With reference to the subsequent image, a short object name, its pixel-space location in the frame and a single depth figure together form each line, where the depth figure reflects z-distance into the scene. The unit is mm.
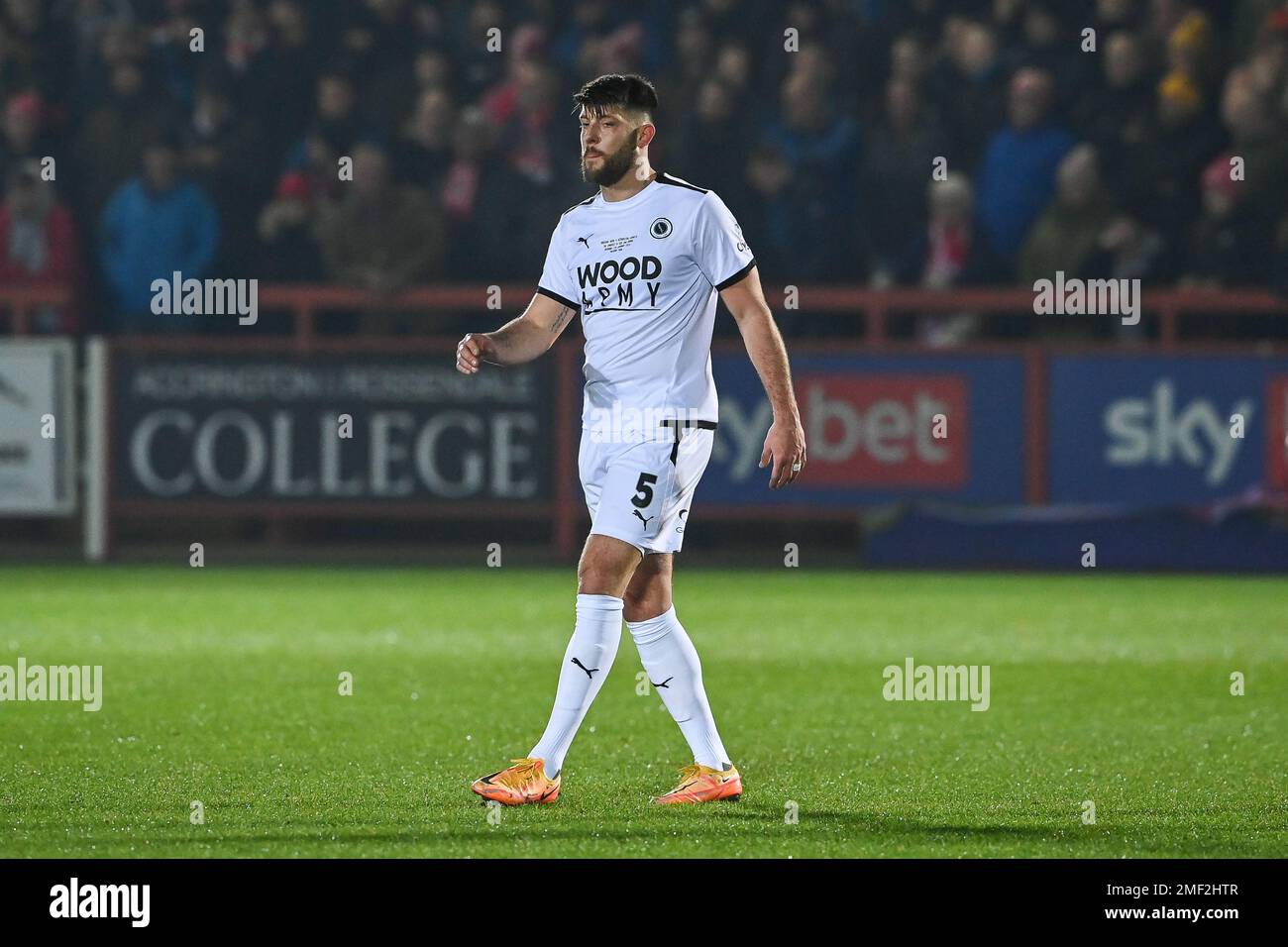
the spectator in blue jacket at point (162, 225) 16031
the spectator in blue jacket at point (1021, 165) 15203
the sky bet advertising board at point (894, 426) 14594
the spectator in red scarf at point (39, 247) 16250
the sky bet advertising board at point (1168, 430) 14242
